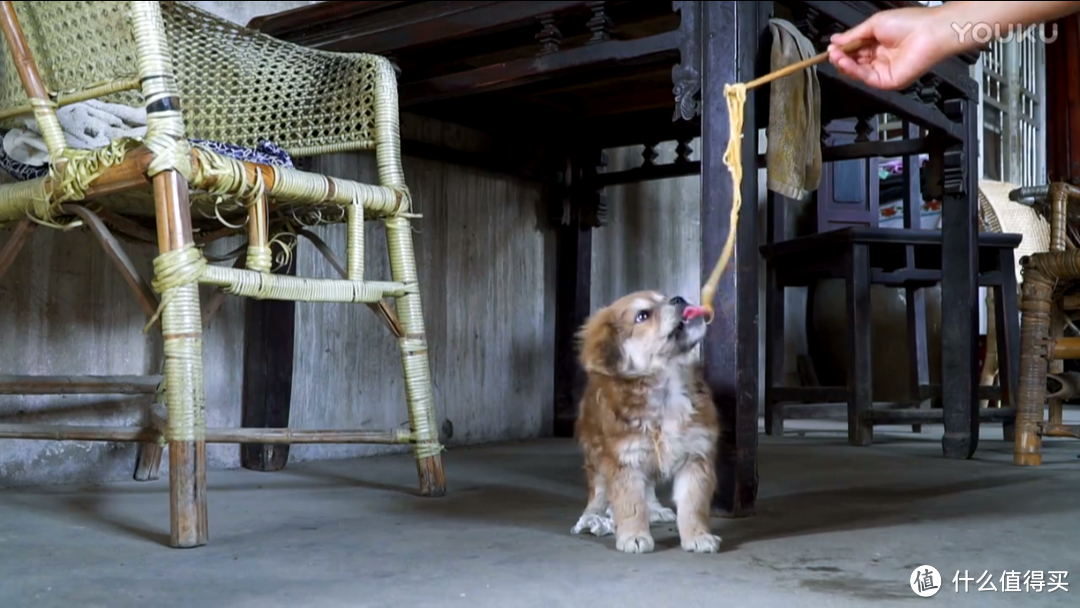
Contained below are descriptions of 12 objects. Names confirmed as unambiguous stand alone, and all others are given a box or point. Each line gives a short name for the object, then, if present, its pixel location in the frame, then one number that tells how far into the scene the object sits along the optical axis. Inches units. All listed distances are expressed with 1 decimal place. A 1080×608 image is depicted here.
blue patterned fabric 74.9
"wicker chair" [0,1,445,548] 64.8
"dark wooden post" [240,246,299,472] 106.9
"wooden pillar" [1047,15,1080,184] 231.0
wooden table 75.5
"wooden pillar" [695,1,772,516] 74.7
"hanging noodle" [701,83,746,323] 72.2
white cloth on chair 78.1
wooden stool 136.0
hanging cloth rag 80.4
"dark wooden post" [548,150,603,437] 146.8
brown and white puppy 66.4
